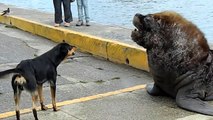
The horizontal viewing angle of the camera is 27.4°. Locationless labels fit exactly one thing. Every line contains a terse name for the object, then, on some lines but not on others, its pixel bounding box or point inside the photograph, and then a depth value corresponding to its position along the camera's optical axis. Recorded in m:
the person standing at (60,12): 11.73
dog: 4.98
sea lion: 5.86
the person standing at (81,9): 11.88
